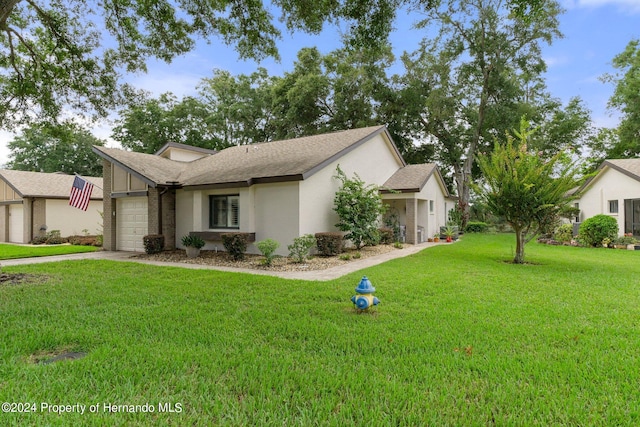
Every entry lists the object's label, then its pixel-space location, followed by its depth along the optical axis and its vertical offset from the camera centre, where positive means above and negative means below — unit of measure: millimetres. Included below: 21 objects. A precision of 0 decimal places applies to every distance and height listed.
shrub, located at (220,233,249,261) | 11516 -771
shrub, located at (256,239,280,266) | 10203 -813
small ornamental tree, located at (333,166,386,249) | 12844 +423
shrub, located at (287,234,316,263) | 10828 -854
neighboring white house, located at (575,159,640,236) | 16772 +1322
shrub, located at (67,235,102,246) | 17475 -957
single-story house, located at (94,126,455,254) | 12141 +1319
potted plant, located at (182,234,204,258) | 12398 -856
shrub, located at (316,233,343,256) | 11930 -791
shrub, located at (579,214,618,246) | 15250 -528
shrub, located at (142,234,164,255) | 13278 -834
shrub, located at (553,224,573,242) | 17281 -748
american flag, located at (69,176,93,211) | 15242 +1306
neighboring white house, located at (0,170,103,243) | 19672 +834
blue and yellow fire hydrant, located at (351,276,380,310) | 5203 -1199
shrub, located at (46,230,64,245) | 18812 -855
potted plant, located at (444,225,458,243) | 18569 -739
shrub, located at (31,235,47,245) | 18922 -967
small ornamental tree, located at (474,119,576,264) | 9805 +941
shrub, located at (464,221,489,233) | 26109 -670
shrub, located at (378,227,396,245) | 15484 -702
